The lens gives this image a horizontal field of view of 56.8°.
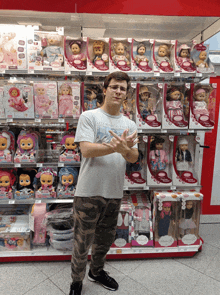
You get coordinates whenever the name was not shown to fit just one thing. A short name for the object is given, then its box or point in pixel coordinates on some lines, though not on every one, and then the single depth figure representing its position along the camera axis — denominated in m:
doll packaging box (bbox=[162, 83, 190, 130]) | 2.11
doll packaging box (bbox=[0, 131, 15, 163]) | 2.09
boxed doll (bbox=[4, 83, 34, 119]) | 2.03
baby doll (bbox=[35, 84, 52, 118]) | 2.05
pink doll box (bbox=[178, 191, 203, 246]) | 2.25
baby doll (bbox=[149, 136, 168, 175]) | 2.25
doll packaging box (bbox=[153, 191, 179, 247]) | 2.21
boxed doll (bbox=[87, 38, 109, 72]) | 2.04
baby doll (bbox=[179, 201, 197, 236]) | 2.27
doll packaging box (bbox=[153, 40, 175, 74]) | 2.09
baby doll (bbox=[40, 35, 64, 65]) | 2.07
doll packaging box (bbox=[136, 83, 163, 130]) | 2.11
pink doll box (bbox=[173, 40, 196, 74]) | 2.09
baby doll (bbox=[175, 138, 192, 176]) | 2.25
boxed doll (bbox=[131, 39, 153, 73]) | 2.08
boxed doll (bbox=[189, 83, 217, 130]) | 2.12
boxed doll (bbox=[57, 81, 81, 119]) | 2.07
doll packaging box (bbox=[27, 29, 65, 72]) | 2.00
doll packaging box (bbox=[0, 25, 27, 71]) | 1.99
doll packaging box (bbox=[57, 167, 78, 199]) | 2.17
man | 1.42
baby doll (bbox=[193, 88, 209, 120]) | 2.14
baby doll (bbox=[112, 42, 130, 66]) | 2.12
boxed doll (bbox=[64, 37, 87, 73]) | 2.02
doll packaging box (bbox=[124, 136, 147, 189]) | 2.19
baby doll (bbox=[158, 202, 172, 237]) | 2.23
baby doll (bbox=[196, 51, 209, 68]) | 2.13
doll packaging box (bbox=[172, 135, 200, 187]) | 2.23
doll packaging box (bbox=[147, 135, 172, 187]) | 2.22
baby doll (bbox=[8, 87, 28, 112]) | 2.03
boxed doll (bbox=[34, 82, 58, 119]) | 2.05
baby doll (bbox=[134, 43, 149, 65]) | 2.15
